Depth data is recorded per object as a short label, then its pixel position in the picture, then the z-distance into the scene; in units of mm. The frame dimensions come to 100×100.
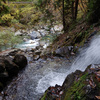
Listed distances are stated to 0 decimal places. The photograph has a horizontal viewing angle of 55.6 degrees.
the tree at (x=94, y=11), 5964
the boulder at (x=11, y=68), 5301
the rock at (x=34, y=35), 20712
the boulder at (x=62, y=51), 7095
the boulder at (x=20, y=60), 6199
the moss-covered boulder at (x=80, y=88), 1743
